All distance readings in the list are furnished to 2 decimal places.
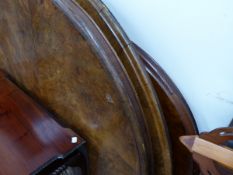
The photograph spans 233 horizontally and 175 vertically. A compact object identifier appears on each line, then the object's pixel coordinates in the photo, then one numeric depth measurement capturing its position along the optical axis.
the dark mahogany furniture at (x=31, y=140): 0.76
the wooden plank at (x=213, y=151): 0.52
